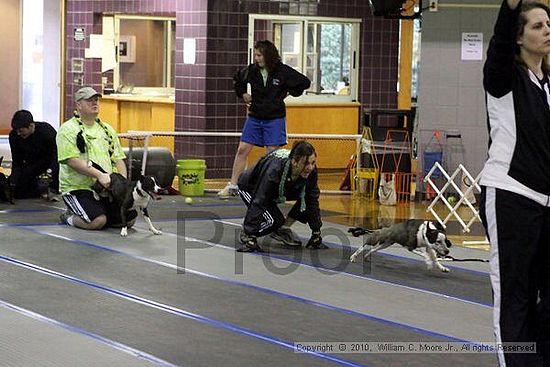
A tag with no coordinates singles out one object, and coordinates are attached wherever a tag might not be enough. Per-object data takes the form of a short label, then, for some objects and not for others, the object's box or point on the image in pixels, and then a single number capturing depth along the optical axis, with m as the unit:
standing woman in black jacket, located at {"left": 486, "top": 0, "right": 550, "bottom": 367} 3.66
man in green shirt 8.57
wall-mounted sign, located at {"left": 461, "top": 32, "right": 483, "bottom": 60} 11.40
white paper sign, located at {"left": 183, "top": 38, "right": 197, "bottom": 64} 13.29
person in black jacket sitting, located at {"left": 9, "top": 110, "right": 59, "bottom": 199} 10.49
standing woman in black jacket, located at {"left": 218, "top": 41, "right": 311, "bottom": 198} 10.98
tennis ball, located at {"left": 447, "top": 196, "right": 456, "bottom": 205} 10.89
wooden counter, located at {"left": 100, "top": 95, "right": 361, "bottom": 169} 14.03
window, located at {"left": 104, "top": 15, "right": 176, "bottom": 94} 15.09
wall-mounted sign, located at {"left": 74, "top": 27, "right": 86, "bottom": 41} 15.26
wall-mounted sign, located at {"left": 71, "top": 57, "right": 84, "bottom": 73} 15.35
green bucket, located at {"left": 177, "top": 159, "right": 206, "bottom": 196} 11.38
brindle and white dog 7.04
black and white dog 8.38
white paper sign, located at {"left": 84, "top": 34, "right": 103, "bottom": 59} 14.95
